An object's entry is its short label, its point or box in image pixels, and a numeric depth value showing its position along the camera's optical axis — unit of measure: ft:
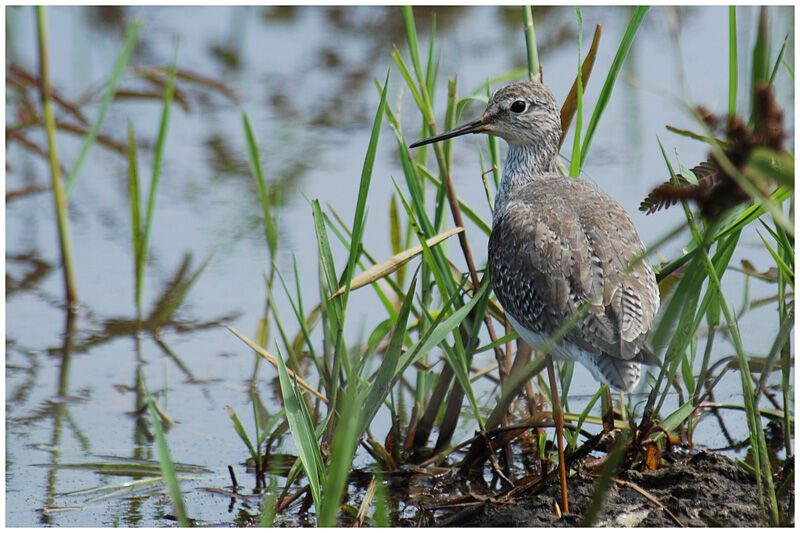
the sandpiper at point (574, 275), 25.70
